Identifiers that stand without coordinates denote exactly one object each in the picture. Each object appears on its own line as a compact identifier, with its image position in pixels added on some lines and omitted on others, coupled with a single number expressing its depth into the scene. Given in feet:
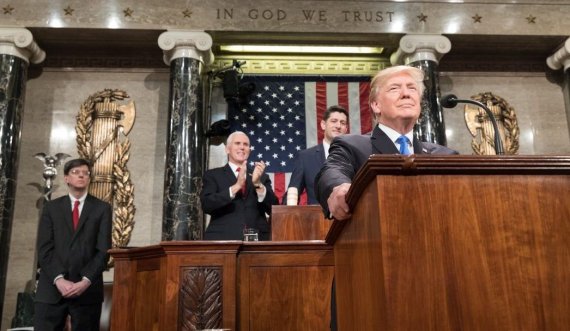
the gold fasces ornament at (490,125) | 27.81
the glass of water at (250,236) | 13.19
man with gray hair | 15.61
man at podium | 7.67
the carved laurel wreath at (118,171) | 25.57
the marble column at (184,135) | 23.16
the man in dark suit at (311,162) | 15.94
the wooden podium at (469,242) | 4.31
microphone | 9.50
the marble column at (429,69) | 24.62
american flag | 26.99
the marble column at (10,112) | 22.80
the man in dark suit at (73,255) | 14.93
